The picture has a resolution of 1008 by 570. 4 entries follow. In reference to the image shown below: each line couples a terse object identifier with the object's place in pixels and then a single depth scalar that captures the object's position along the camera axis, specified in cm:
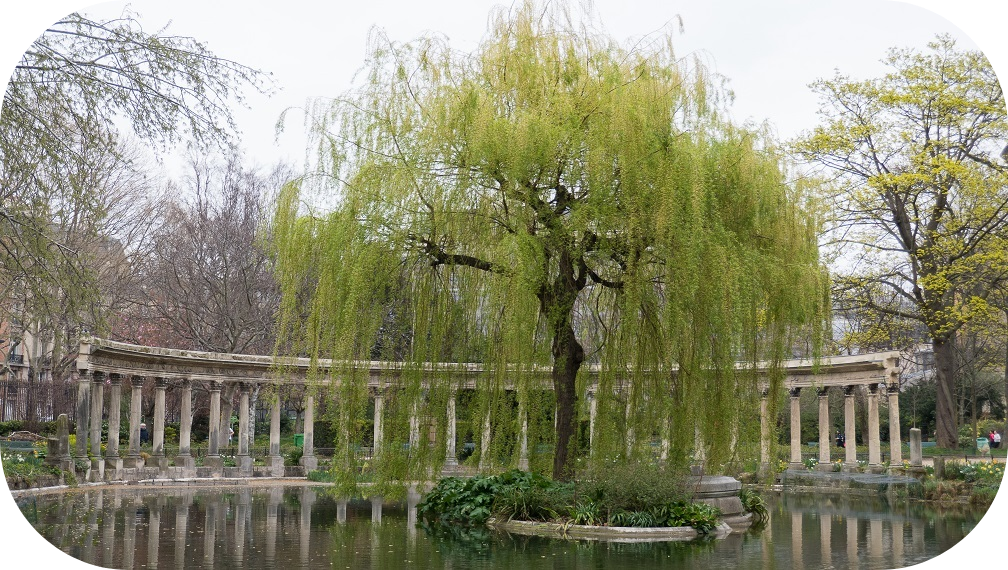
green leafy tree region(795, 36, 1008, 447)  2952
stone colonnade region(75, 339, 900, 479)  3070
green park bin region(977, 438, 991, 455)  3275
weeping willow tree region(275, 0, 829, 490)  1652
